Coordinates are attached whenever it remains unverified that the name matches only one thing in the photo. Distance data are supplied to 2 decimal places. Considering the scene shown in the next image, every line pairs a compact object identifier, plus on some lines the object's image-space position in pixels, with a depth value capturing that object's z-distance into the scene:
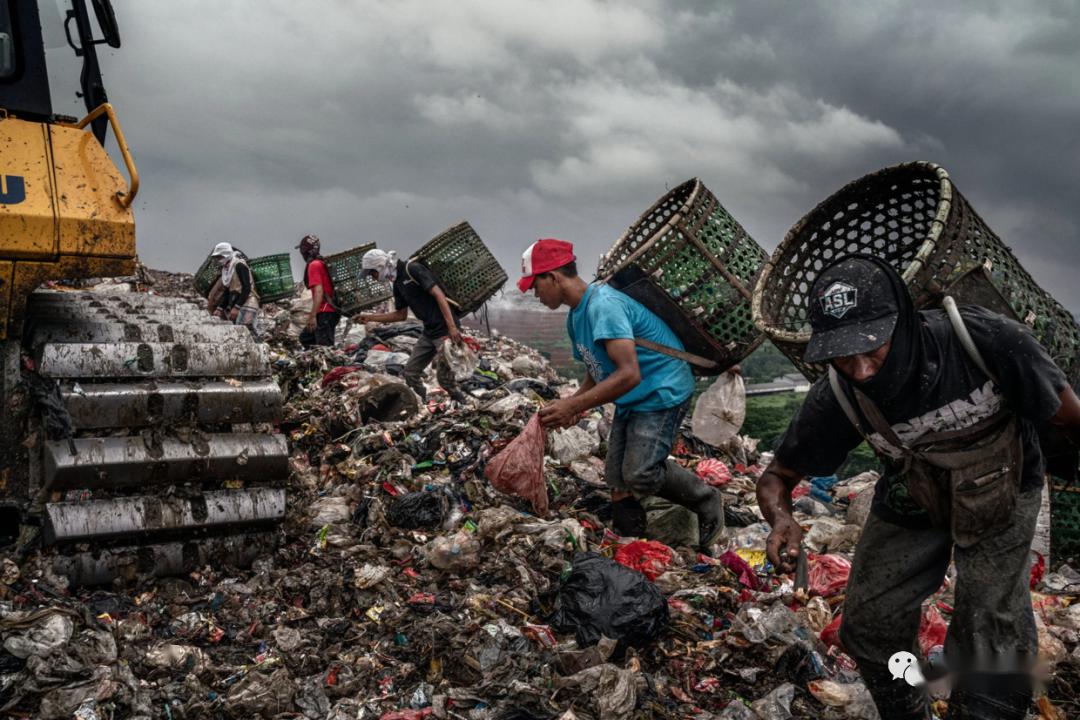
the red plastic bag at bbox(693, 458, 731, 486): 6.20
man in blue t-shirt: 4.07
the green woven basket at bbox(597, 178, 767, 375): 4.50
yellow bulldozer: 3.42
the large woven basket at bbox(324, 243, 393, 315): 10.93
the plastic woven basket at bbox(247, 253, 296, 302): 13.36
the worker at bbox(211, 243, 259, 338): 10.94
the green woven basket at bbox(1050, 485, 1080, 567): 4.82
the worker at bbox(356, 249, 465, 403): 7.84
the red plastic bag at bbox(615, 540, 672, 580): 4.07
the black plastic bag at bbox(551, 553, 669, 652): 3.34
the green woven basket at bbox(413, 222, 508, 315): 8.41
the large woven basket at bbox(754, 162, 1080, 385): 3.14
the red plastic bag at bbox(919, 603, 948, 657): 3.45
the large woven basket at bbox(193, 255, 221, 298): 13.28
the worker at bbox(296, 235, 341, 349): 10.12
